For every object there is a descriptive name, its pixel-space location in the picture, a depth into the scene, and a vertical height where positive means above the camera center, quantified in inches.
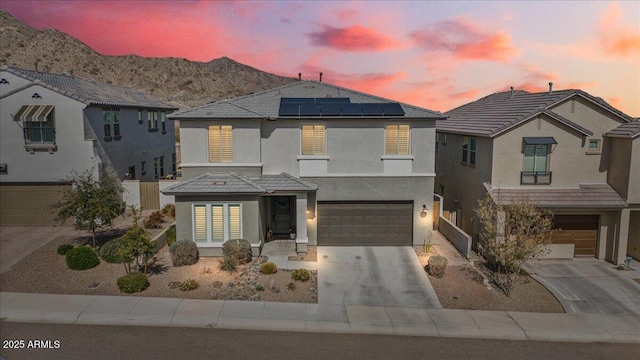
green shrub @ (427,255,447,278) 701.3 -201.8
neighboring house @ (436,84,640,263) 800.3 -48.4
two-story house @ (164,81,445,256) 808.9 -43.5
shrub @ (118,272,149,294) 616.4 -205.1
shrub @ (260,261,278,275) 689.6 -204.7
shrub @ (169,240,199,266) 712.4 -188.0
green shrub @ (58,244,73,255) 753.6 -192.6
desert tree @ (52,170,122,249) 756.0 -119.5
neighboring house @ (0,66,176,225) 935.7 -14.8
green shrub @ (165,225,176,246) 820.6 -184.2
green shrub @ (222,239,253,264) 719.1 -184.6
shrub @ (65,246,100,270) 691.4 -193.0
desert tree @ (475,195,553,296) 657.0 -151.6
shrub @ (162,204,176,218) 1015.0 -172.2
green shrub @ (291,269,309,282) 674.8 -210.1
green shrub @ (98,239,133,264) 721.6 -191.9
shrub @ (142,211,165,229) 923.4 -179.1
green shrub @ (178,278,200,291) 628.4 -212.0
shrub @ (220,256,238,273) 693.9 -200.8
